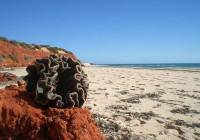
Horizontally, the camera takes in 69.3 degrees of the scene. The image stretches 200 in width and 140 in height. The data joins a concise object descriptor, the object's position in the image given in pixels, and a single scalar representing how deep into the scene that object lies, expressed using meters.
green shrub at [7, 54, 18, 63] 19.01
